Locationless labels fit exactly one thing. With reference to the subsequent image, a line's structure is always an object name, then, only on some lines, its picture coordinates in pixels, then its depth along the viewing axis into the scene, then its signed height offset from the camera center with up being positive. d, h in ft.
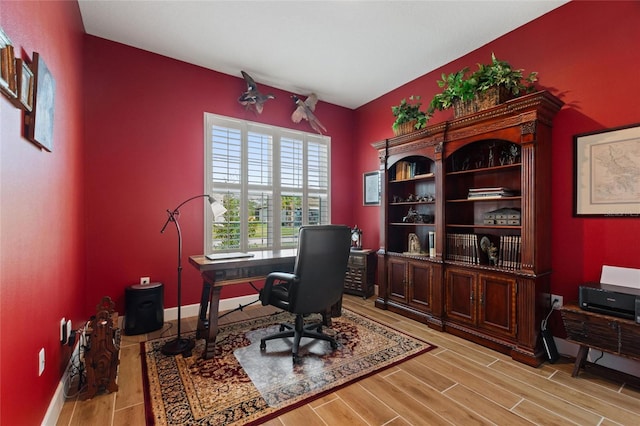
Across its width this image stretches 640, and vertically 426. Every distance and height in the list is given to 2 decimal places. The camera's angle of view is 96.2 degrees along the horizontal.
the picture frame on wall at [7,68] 3.41 +1.83
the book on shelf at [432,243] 10.68 -0.95
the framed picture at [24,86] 3.92 +1.90
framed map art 7.13 +1.21
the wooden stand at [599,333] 6.30 -2.66
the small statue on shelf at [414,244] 11.66 -1.08
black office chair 7.48 -1.65
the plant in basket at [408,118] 11.06 +3.92
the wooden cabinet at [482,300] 8.23 -2.54
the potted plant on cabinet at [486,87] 8.41 +4.02
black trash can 9.45 -3.06
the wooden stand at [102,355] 6.31 -3.08
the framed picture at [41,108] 4.55 +1.90
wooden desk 7.94 -1.64
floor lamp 8.16 -3.70
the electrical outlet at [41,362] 4.87 -2.50
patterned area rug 5.88 -3.90
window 12.03 +1.65
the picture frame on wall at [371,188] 14.65 +1.55
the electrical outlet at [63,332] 6.35 -2.59
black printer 6.35 -1.88
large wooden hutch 7.89 -0.24
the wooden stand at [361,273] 13.76 -2.71
